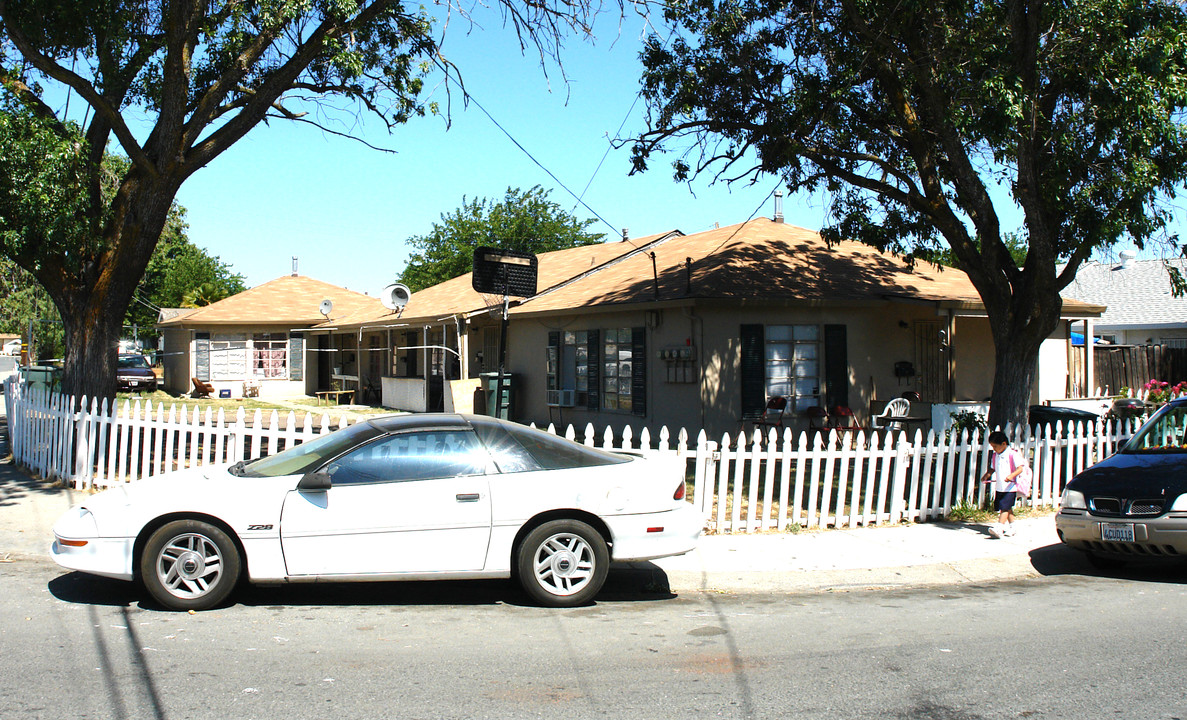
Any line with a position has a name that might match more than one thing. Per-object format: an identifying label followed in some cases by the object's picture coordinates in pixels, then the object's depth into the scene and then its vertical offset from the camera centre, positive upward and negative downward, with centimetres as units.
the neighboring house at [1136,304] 2756 +277
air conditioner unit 1756 -26
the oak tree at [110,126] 1007 +322
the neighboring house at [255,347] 2819 +127
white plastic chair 1403 -38
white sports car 586 -91
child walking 847 -87
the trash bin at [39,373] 2157 +31
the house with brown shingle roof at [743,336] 1452 +92
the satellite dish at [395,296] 2194 +224
